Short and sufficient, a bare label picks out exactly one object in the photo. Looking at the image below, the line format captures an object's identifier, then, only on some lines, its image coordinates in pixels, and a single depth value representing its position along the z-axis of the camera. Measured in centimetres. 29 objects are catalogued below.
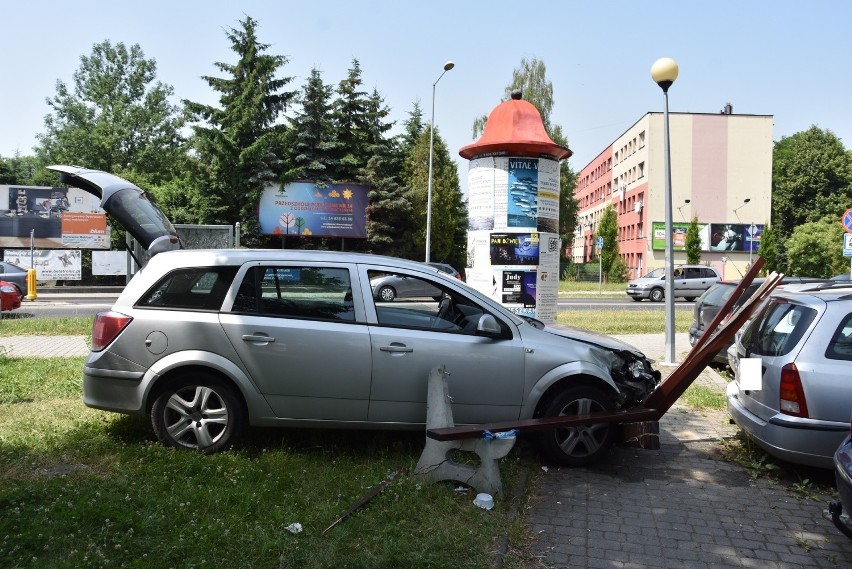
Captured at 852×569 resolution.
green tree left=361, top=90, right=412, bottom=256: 3641
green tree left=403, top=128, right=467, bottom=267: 3797
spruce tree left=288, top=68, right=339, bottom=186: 3675
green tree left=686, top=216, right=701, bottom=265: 5169
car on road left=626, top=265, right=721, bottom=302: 2878
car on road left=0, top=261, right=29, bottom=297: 2210
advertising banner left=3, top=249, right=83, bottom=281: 2934
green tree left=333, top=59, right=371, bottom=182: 3762
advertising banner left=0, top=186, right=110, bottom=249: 3091
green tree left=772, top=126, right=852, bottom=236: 6081
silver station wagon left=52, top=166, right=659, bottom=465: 500
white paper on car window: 508
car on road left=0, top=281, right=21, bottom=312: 1584
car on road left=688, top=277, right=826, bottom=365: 1023
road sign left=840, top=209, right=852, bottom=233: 1405
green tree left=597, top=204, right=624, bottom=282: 5422
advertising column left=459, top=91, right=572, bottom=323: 988
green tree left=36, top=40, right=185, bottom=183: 5241
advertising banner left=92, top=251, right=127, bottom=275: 3023
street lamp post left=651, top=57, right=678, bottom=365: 1003
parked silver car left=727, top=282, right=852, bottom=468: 456
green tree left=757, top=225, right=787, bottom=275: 5069
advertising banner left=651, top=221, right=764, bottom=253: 5541
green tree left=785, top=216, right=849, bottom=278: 4691
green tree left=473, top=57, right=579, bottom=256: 4766
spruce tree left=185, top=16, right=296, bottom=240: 3481
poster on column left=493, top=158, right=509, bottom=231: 988
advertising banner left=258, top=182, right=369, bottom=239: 3591
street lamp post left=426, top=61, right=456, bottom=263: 2435
